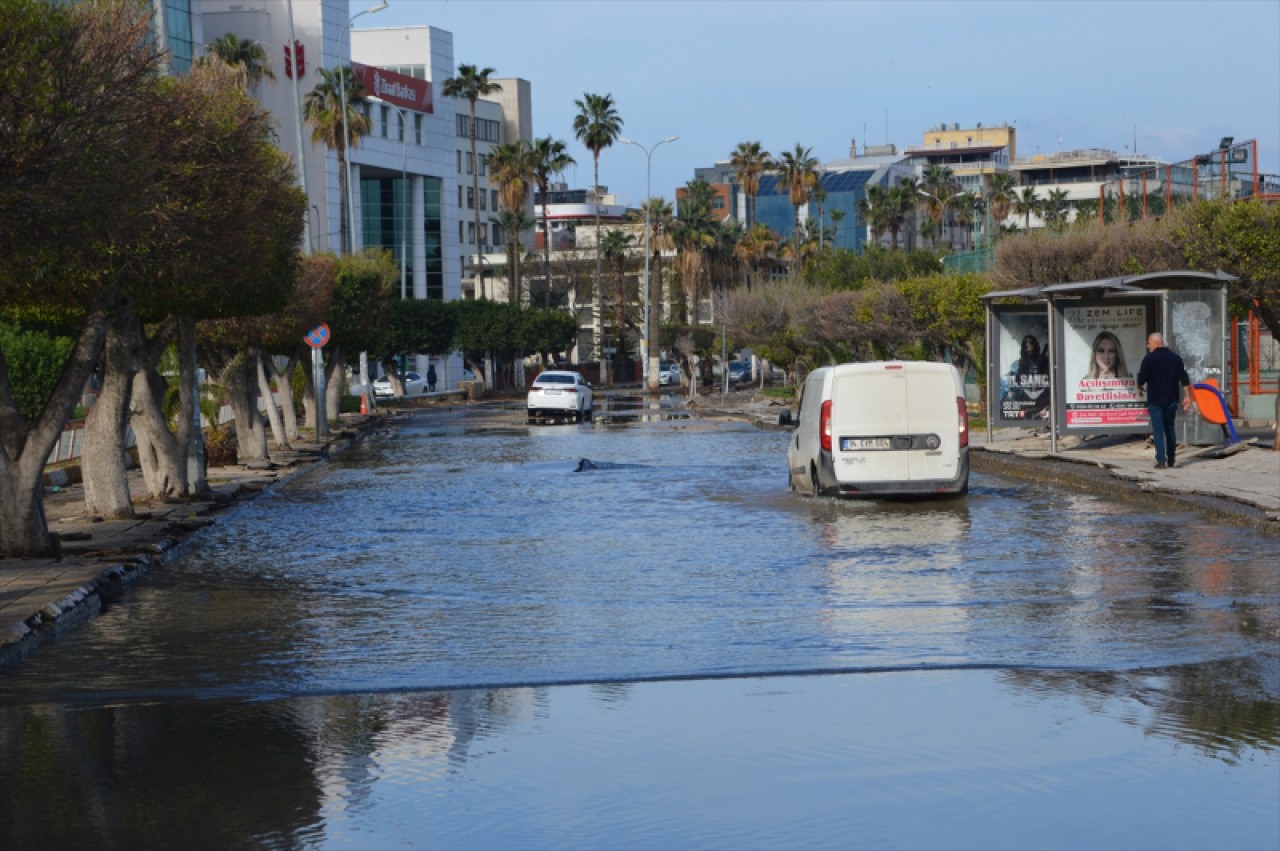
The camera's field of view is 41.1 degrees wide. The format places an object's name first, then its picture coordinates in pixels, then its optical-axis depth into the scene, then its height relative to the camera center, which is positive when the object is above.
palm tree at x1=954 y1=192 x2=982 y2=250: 128.38 +9.82
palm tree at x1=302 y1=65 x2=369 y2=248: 79.25 +11.47
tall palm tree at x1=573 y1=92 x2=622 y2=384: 100.45 +13.35
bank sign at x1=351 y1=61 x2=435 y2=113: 106.50 +17.59
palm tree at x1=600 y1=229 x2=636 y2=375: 110.81 +5.91
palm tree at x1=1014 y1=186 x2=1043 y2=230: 126.41 +10.01
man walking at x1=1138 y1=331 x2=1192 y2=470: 23.55 -0.79
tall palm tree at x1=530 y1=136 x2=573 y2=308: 104.00 +11.80
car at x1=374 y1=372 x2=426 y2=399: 87.50 -1.64
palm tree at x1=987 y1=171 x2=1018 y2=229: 129.88 +10.57
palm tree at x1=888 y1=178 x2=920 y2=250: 118.38 +9.78
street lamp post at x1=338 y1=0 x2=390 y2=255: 56.06 +9.37
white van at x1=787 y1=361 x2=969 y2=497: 20.20 -1.05
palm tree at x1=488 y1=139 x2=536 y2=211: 103.75 +11.18
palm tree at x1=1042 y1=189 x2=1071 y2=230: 126.39 +10.09
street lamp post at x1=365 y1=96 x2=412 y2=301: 110.43 +13.28
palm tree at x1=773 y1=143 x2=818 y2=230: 110.94 +11.26
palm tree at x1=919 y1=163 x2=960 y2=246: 126.88 +11.15
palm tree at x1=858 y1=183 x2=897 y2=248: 119.31 +9.21
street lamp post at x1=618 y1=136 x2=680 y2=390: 91.62 +0.22
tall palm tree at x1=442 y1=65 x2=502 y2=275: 99.56 +15.96
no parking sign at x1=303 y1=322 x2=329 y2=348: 42.72 +0.57
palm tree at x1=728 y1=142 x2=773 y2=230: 109.56 +11.70
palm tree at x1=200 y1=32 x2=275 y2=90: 77.19 +14.11
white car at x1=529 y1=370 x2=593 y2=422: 53.81 -1.44
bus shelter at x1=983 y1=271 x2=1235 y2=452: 26.28 -0.13
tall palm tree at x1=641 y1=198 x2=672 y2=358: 105.00 +7.10
